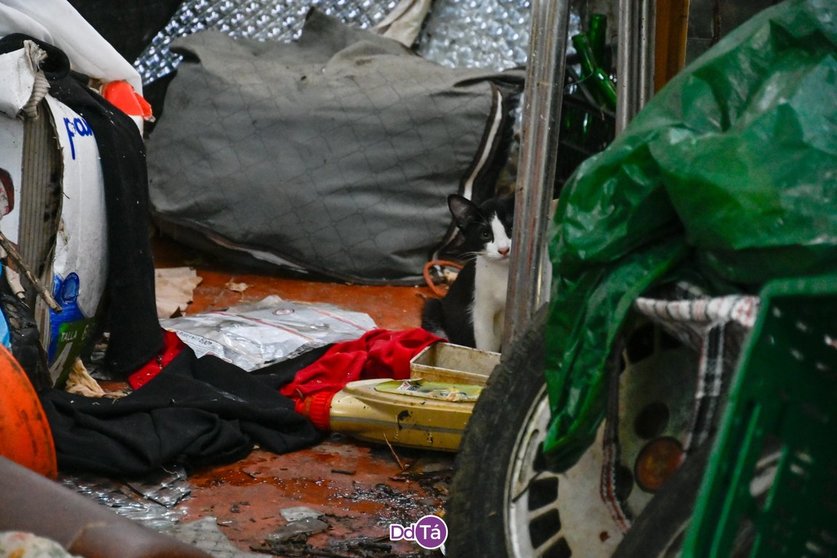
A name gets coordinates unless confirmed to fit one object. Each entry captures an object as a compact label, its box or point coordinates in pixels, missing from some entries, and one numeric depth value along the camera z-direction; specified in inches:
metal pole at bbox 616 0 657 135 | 171.3
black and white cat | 247.1
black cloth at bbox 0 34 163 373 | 201.5
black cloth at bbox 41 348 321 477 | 169.3
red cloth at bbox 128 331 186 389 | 212.1
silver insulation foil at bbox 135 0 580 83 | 350.0
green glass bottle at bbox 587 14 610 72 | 313.4
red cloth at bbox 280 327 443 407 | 209.9
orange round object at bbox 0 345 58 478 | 147.7
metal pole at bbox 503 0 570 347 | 168.9
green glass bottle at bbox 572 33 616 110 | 301.1
